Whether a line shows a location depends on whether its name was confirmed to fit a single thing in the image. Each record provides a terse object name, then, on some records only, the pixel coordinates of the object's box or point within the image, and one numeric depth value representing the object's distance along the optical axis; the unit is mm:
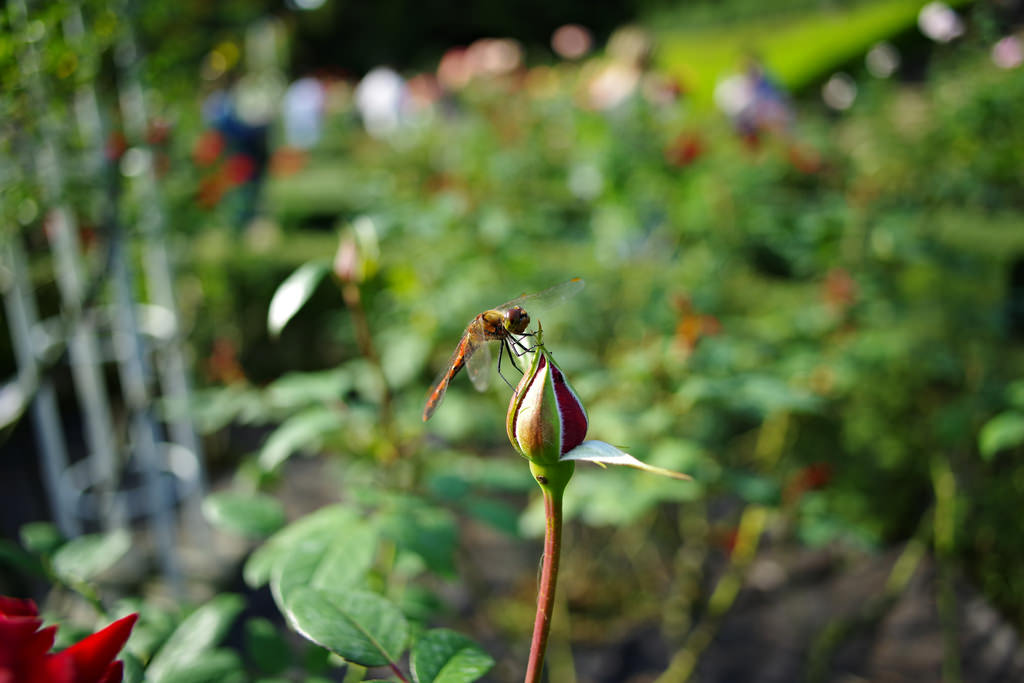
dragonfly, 555
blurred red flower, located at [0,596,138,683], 373
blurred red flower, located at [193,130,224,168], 2258
